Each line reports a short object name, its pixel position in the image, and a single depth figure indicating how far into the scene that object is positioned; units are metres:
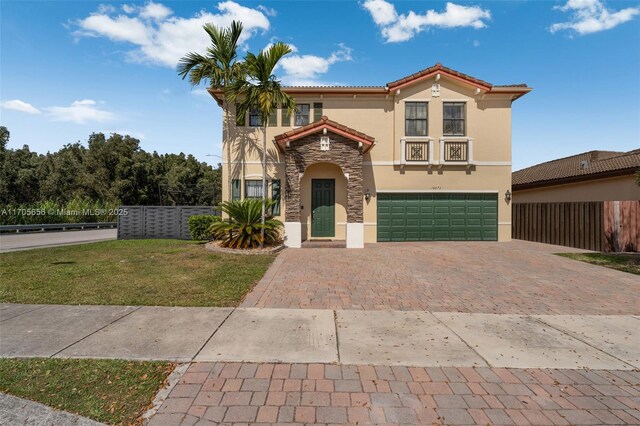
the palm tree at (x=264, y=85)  11.67
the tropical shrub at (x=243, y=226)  12.27
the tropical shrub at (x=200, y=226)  15.43
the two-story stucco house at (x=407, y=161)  15.27
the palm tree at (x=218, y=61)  13.43
